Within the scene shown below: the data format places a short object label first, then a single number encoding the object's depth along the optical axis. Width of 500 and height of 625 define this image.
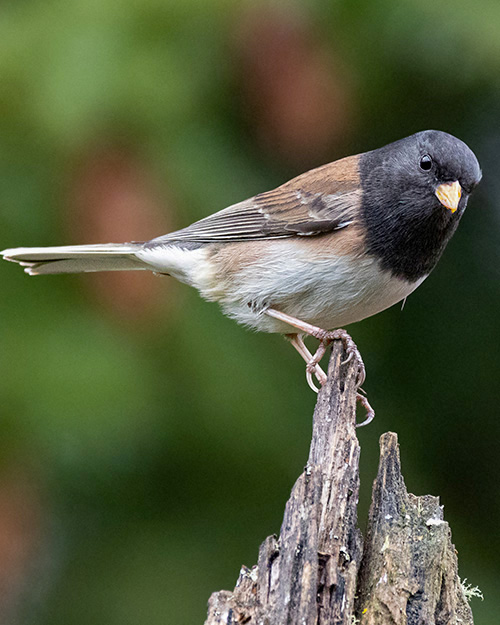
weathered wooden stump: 3.55
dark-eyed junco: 3.63
